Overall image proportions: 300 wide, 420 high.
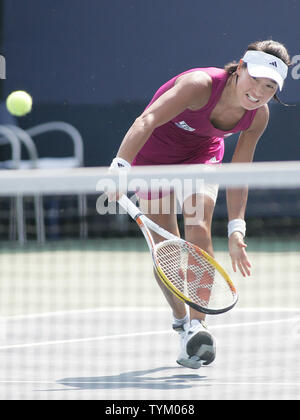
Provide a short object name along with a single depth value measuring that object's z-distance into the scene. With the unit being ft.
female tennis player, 25.27
